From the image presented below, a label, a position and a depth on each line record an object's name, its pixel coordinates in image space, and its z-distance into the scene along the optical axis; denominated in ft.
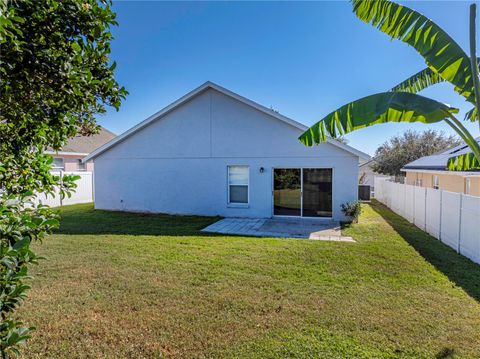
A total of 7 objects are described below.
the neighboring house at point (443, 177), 40.86
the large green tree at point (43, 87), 7.05
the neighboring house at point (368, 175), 90.08
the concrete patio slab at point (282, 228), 33.37
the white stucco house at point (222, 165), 42.39
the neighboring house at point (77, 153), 71.46
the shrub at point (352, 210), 39.57
